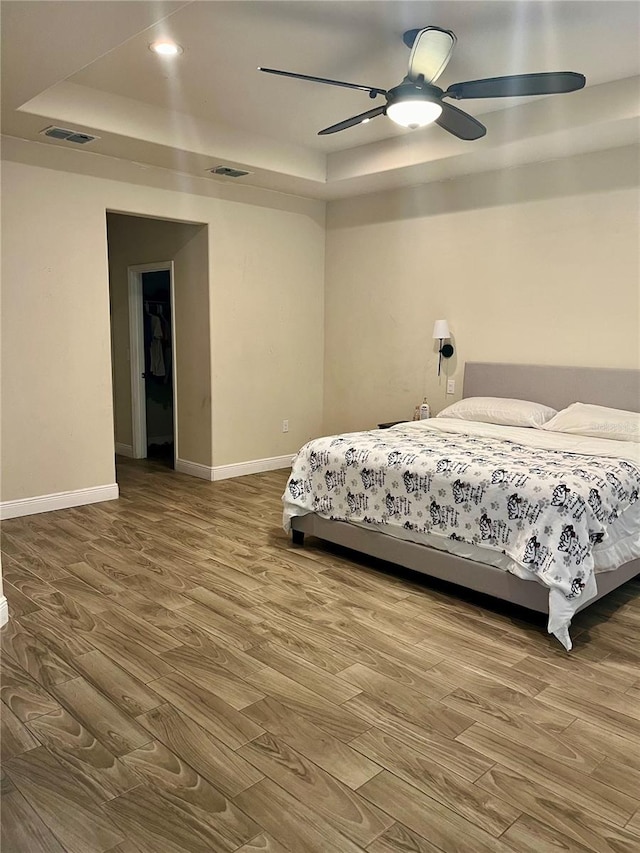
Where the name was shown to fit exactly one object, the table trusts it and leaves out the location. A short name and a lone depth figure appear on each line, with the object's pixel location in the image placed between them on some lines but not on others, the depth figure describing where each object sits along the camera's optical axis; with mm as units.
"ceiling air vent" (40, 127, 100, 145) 4211
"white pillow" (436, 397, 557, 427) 4531
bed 2941
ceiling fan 2912
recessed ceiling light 3365
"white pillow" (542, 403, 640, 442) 4012
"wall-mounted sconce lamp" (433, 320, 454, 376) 5324
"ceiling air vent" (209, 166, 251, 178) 5134
